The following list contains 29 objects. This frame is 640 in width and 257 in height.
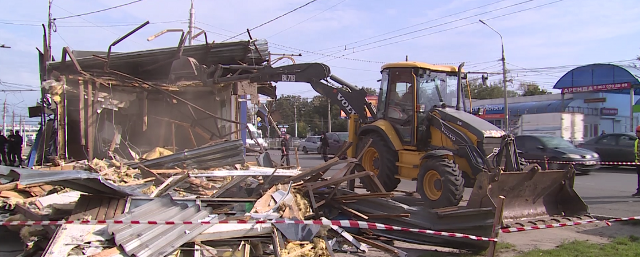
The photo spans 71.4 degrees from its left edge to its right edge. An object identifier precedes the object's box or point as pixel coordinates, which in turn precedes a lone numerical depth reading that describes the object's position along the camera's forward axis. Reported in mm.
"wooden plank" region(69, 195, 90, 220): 5302
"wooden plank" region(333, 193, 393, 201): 6727
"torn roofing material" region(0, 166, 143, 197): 4719
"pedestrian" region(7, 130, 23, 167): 18303
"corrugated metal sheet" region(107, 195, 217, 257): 4629
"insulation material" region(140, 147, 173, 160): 11796
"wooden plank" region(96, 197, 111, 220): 5414
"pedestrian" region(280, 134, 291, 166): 16636
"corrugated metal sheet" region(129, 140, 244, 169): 10352
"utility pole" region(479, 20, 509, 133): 27688
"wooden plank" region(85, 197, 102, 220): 5387
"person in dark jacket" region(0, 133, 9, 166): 18344
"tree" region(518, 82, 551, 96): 63762
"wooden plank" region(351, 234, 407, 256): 5680
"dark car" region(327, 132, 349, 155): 26969
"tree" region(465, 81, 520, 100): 65700
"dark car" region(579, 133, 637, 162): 17156
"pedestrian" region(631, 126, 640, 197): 10184
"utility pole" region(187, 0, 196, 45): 20223
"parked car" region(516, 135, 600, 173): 15337
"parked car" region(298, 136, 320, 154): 33666
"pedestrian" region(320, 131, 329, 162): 21072
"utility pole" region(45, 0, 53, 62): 22405
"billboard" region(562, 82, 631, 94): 31205
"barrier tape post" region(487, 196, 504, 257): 5027
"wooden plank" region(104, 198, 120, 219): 5473
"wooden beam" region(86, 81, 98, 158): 11680
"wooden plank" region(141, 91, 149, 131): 12953
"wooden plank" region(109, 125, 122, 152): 12100
